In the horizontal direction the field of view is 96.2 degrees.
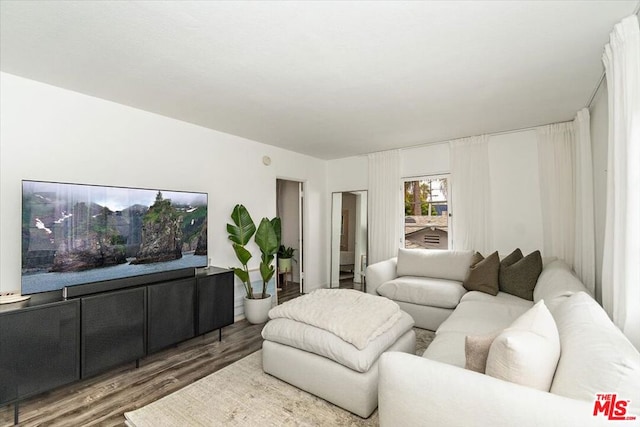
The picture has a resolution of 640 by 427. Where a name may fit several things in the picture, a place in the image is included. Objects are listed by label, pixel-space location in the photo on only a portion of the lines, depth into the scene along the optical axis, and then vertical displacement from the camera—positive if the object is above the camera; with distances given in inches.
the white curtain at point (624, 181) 60.9 +8.0
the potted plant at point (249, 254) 147.3 -17.8
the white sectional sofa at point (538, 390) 38.8 -26.3
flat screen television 86.1 -5.6
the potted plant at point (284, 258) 214.1 -31.4
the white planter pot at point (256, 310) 147.3 -48.1
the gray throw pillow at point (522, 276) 120.3 -25.7
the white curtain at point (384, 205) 188.4 +7.7
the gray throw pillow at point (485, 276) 127.6 -27.5
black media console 75.7 -35.8
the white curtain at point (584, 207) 108.0 +3.5
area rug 74.7 -53.3
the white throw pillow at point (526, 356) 45.7 -23.1
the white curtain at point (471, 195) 157.5 +12.3
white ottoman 75.8 -41.8
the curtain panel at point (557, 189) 135.3 +13.2
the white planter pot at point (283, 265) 213.9 -35.9
